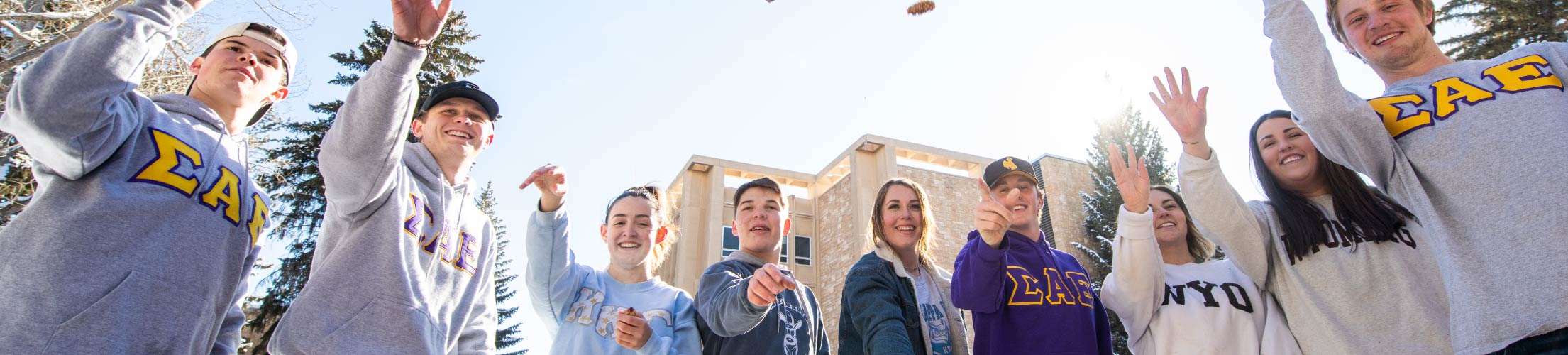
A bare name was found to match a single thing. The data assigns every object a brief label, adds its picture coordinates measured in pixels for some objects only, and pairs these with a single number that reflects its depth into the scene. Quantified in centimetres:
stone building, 1828
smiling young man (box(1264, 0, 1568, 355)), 186
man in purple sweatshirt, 281
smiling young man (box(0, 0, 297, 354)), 178
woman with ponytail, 346
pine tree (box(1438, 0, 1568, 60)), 895
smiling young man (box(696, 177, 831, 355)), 274
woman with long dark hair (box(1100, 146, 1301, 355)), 306
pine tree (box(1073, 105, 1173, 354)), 1719
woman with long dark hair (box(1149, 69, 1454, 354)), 256
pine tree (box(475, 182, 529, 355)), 2214
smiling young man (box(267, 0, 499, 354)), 210
